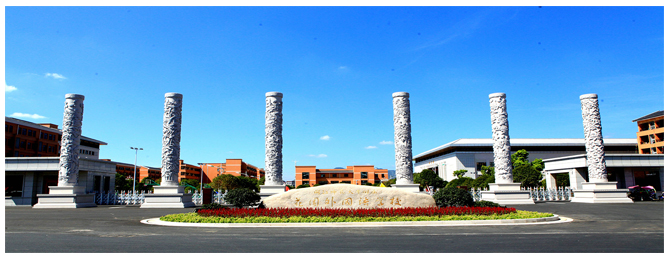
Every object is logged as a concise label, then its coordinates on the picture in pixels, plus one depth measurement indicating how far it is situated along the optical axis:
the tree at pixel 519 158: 47.84
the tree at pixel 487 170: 54.33
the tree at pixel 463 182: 43.18
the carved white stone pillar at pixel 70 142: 21.89
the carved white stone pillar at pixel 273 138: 21.50
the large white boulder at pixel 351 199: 13.70
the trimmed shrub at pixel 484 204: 13.58
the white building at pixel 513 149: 65.38
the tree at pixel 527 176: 34.66
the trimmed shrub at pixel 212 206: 13.55
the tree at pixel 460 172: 61.06
